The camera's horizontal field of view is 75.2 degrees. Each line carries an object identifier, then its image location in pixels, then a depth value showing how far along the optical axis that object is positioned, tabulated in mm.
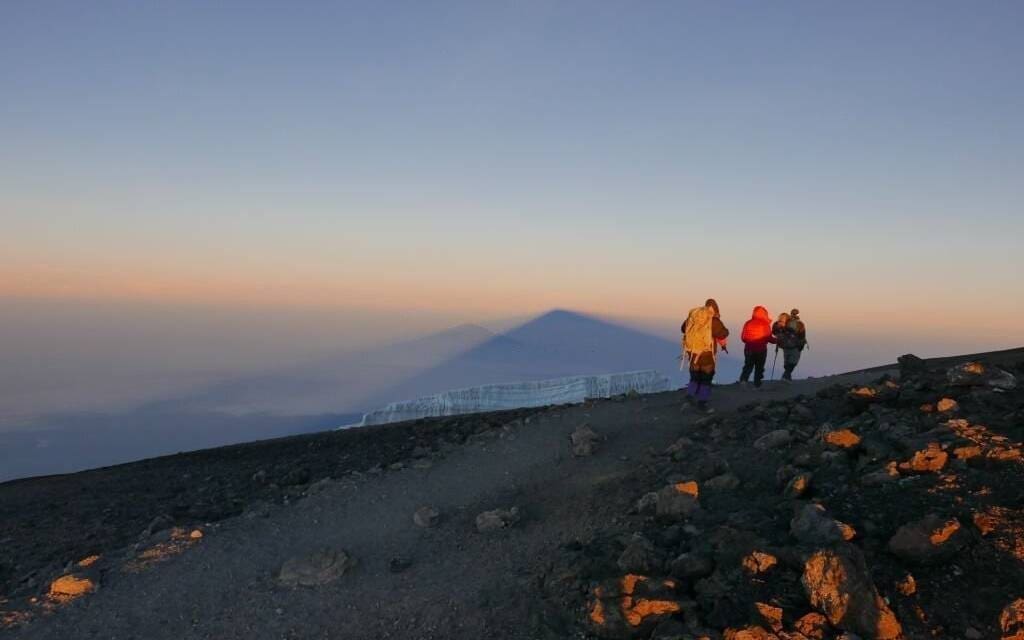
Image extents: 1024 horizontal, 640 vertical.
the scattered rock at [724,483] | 7578
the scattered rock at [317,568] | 7742
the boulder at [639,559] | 5965
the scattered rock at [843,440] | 7621
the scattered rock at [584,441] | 10781
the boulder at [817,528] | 5539
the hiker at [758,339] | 14281
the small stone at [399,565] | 7883
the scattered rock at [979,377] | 8703
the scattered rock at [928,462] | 6434
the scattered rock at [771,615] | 4730
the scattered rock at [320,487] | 10898
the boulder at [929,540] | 5008
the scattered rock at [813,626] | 4594
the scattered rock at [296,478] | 12492
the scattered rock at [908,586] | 4801
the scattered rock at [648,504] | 7591
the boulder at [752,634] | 4602
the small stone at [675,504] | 7055
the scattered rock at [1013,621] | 4238
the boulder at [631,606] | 5227
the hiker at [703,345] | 11820
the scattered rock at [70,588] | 7895
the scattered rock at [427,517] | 9148
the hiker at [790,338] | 15500
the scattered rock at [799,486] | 6742
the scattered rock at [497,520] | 8508
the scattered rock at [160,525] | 10180
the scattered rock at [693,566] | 5652
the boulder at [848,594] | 4480
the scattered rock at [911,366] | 11337
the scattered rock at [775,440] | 8664
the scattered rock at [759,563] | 5340
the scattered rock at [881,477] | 6468
